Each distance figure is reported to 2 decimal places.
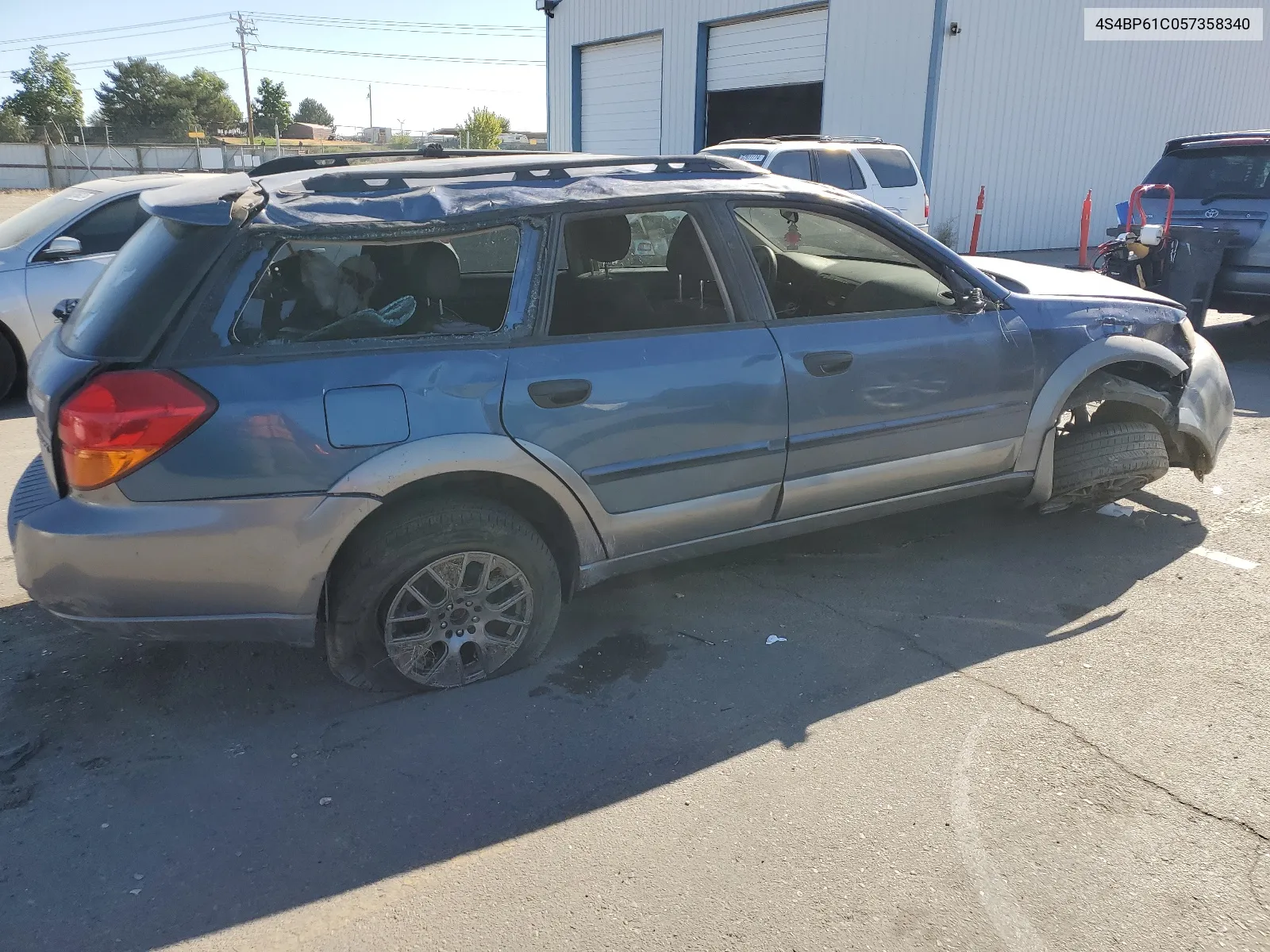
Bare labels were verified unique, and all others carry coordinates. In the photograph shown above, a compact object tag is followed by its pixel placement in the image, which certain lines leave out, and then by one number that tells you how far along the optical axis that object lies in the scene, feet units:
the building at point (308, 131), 306.70
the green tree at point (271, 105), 285.84
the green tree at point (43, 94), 214.69
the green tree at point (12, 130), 193.77
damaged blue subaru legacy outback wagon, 9.14
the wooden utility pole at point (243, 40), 204.54
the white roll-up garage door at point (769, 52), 55.01
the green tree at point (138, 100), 242.17
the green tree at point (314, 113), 390.42
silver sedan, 21.86
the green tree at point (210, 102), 251.19
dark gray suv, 27.58
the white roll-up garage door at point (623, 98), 65.98
